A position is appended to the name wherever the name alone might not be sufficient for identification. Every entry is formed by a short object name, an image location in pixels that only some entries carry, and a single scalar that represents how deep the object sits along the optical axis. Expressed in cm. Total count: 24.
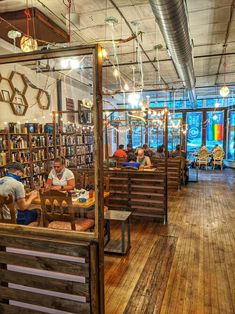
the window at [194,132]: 1455
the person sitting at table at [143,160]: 639
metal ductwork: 289
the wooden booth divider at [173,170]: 798
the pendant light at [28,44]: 317
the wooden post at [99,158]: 174
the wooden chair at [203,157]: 1307
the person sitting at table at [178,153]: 899
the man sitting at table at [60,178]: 423
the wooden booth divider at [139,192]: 504
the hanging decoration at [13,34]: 394
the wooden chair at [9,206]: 256
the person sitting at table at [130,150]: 946
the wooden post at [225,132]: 1379
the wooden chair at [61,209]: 283
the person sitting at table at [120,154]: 886
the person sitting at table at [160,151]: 948
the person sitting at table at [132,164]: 585
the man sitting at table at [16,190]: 286
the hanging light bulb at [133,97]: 623
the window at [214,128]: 1407
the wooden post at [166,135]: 499
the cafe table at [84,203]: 336
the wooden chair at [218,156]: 1292
